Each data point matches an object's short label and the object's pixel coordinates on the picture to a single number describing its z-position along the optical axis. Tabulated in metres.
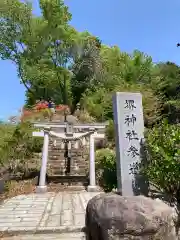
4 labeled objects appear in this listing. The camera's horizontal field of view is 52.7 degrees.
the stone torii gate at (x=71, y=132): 7.34
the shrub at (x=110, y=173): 5.04
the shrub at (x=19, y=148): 7.91
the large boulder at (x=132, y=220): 2.05
